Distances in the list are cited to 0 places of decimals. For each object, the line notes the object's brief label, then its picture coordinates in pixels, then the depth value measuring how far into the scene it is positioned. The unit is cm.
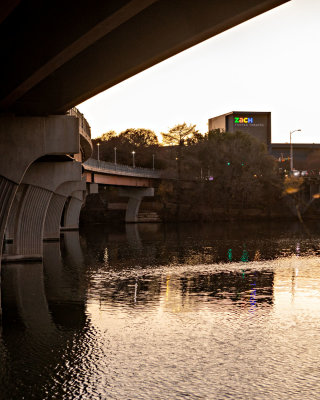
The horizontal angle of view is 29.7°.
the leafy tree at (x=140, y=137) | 15275
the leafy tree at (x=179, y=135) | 14075
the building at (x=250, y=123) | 17475
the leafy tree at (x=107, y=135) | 16642
